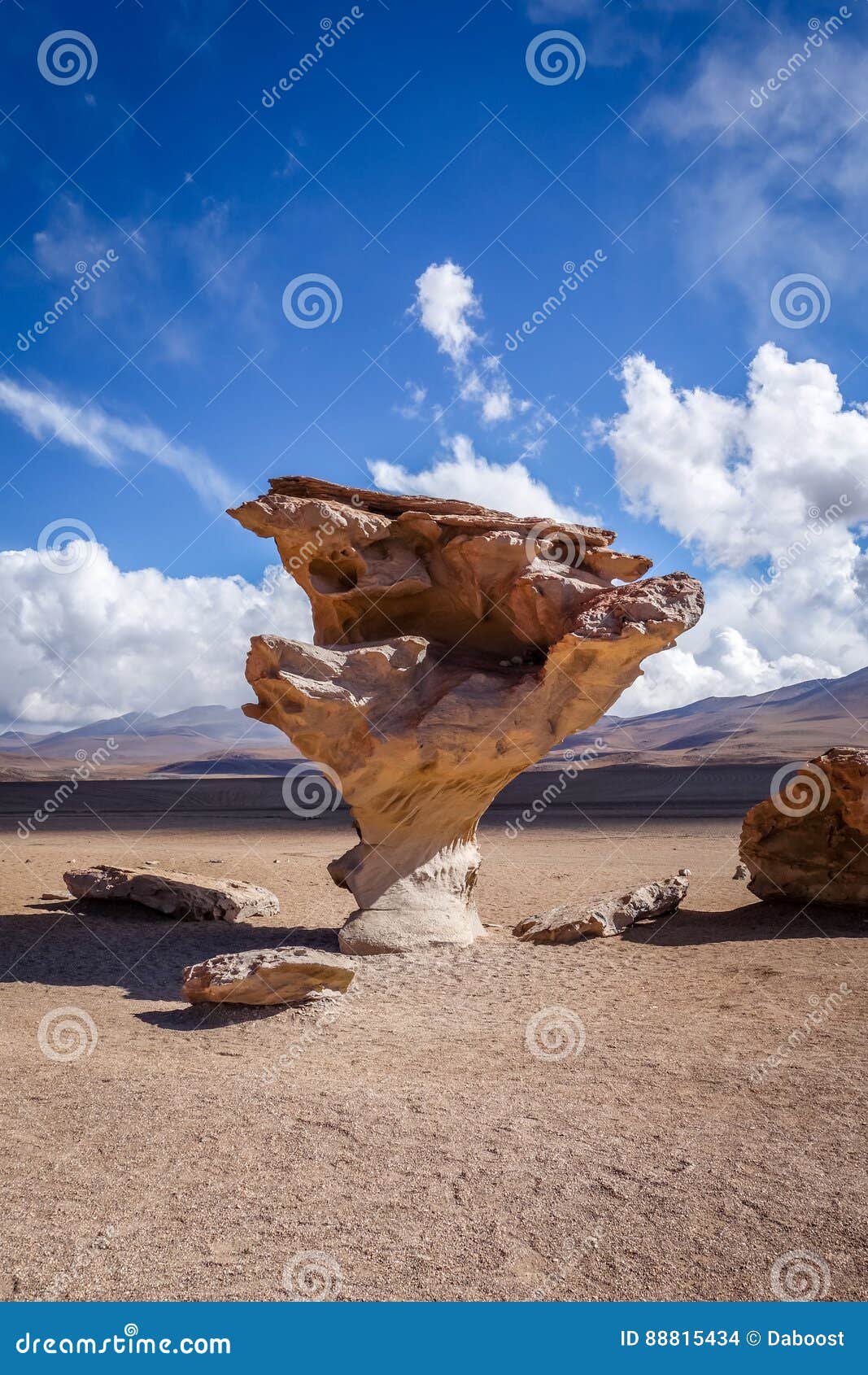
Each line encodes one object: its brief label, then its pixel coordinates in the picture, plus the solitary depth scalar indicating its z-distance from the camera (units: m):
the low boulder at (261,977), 6.94
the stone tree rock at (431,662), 8.90
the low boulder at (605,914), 9.60
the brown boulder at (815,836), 9.91
